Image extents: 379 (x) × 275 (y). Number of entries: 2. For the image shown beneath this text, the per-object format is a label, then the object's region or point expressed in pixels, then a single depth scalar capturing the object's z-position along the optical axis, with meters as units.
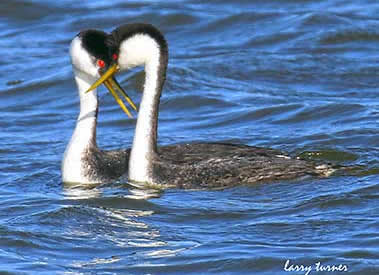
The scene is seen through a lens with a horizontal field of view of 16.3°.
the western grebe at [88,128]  12.96
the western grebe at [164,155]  12.73
